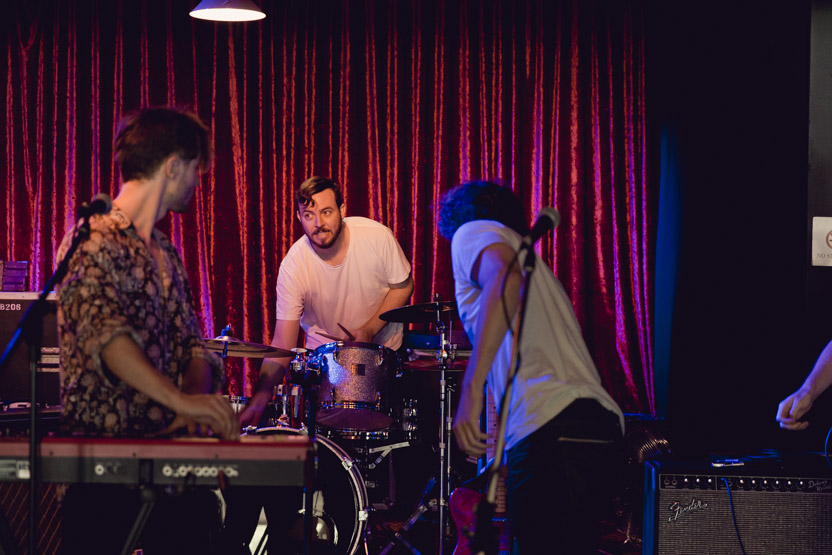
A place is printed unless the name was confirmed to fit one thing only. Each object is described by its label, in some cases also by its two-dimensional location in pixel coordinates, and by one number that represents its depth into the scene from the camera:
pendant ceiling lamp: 5.06
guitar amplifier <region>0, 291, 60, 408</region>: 4.74
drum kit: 4.45
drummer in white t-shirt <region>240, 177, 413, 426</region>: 5.06
